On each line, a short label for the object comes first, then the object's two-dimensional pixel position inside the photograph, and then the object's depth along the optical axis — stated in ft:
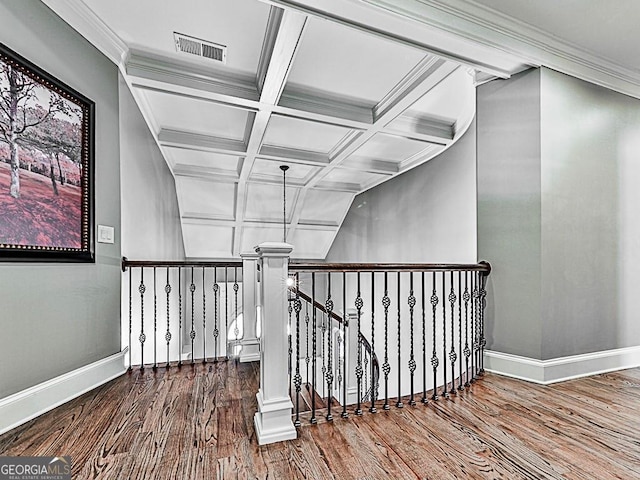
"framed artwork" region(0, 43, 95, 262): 6.00
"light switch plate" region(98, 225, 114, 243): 8.30
